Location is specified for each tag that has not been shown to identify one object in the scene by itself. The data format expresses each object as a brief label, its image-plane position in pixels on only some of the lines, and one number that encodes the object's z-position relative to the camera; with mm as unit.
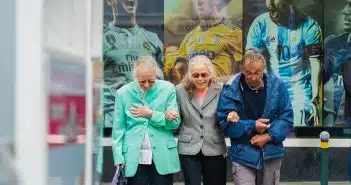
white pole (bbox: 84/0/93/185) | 7825
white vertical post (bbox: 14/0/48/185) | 5434
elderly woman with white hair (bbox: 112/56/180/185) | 14102
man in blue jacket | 13781
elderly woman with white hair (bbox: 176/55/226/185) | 14359
